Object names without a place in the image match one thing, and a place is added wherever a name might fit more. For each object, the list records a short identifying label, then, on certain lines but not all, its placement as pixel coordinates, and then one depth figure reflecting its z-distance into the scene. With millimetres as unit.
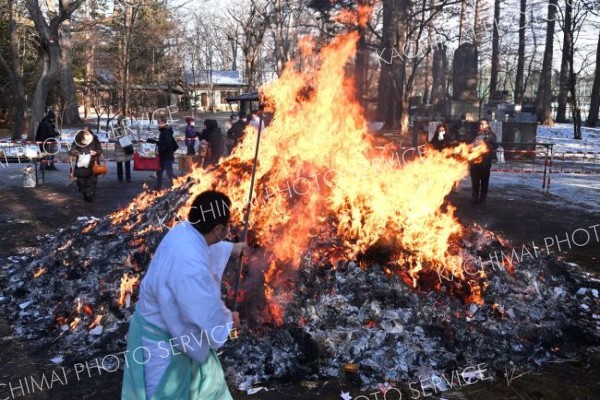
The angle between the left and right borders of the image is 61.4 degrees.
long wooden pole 3316
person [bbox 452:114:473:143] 19503
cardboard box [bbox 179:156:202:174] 15526
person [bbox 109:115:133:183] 14398
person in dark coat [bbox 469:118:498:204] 11781
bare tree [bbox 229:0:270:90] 34775
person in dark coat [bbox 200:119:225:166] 14219
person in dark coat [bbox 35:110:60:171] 16031
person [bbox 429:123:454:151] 12883
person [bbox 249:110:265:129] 12781
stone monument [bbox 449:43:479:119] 25656
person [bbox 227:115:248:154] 14961
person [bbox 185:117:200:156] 17080
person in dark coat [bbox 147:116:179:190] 12969
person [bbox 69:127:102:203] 11367
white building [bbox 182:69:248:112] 54762
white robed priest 2588
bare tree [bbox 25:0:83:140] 17438
